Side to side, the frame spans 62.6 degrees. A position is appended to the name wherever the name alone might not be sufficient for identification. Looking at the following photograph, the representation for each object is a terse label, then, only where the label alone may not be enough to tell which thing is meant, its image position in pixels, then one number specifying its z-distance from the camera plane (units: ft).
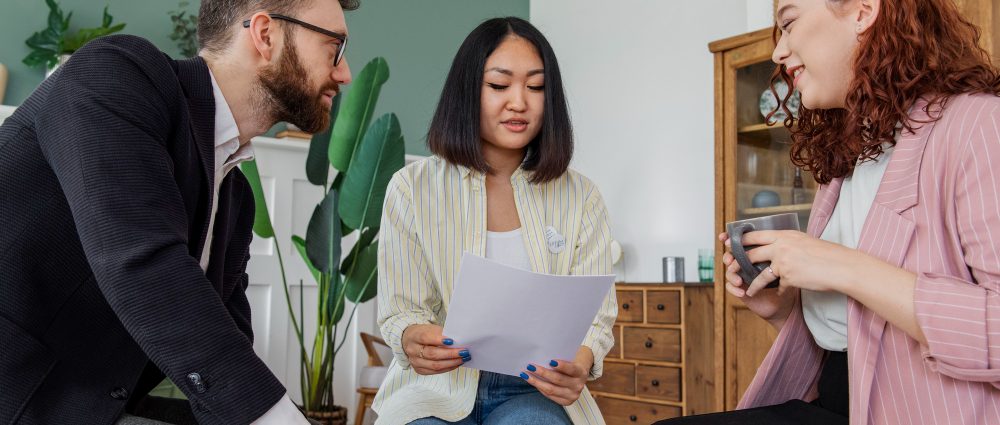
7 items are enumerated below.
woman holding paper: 4.91
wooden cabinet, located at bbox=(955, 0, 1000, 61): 8.82
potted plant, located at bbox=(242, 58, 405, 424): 11.40
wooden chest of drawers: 12.28
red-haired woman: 3.10
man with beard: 2.89
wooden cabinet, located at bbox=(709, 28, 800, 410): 11.35
